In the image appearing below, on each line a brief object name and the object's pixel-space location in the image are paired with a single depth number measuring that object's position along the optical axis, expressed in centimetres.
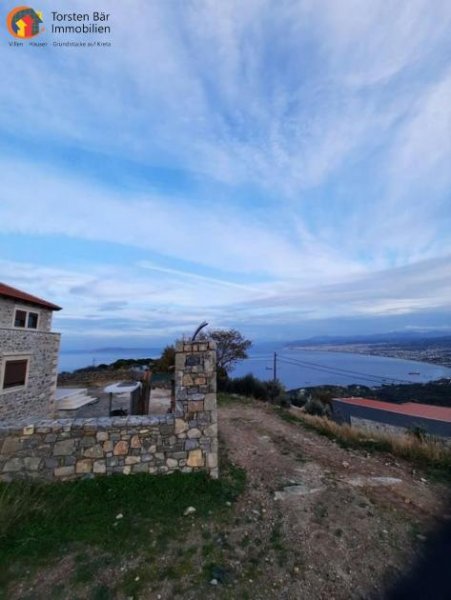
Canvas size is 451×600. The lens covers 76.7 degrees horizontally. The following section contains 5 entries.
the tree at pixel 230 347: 2328
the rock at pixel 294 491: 507
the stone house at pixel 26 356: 1113
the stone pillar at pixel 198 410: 540
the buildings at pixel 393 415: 1400
